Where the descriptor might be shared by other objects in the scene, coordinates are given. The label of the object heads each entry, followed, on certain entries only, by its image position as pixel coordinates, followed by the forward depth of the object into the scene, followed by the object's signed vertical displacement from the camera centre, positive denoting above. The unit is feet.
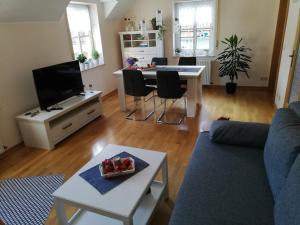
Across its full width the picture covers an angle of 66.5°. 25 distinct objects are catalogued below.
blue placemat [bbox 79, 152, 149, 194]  5.21 -3.19
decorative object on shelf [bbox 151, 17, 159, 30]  17.43 +0.84
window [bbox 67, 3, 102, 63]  14.29 +0.69
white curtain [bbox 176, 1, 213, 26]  16.57 +1.45
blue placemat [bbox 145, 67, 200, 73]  12.87 -1.93
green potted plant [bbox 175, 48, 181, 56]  17.89 -1.22
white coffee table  4.70 -3.26
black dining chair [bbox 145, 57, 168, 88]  15.48 -1.68
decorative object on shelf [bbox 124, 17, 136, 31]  18.42 +1.04
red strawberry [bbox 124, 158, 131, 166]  5.68 -2.96
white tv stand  9.77 -3.56
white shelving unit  17.90 -0.75
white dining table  11.95 -2.43
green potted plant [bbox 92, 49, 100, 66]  15.85 -1.15
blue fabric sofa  4.03 -3.11
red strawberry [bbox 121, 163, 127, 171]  5.56 -3.01
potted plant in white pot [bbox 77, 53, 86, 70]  14.07 -1.10
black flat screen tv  10.22 -1.94
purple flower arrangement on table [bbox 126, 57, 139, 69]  13.55 -1.38
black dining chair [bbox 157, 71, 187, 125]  11.21 -2.42
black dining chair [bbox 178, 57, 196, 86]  15.23 -1.74
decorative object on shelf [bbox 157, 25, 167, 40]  17.17 +0.21
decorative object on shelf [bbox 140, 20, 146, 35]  17.59 +0.73
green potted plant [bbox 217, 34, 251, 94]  15.67 -1.96
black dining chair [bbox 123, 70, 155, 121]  11.94 -2.41
